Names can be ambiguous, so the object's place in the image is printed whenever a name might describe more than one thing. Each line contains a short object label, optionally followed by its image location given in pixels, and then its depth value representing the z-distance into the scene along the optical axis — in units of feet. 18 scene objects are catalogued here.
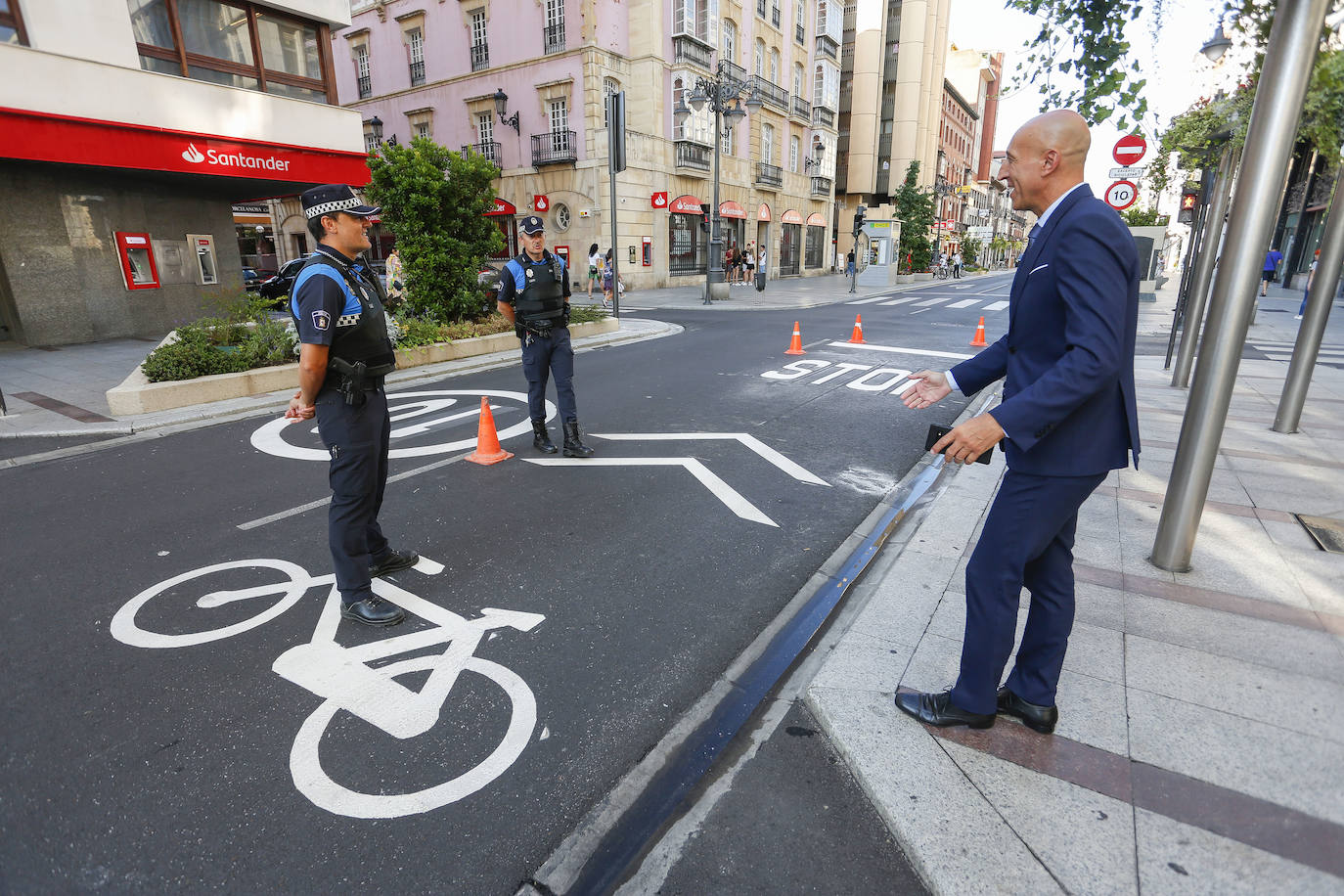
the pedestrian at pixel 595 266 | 85.10
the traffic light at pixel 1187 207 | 48.20
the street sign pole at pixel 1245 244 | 11.32
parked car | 67.00
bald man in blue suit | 6.98
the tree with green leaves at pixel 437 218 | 36.99
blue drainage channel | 7.39
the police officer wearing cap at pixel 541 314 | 20.70
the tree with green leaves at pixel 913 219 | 138.31
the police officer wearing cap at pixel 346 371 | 10.98
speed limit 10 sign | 33.96
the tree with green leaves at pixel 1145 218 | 100.68
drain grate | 14.29
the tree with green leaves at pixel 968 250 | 214.90
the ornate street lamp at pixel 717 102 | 74.02
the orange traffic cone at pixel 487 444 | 20.97
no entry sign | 30.58
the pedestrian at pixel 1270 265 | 74.00
